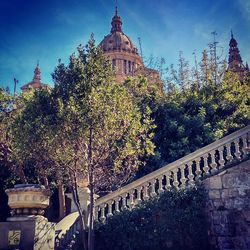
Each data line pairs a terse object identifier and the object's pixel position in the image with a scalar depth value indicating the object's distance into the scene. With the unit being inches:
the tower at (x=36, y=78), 1765.9
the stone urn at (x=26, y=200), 245.1
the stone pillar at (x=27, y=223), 235.6
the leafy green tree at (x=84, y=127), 289.3
